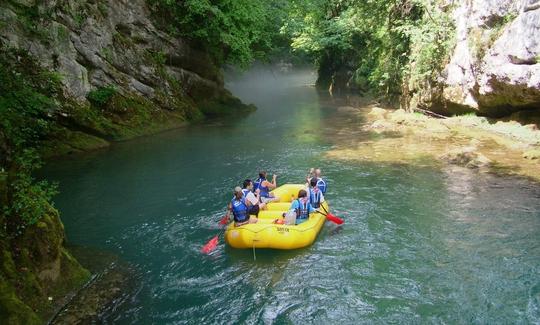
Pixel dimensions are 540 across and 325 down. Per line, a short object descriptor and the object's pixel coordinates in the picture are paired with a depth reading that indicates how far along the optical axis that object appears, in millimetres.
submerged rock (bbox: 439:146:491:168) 14195
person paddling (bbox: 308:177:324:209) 10812
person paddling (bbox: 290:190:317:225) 10445
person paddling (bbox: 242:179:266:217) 10609
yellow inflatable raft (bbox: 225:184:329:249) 9430
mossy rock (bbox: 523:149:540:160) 14078
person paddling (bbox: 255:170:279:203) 11891
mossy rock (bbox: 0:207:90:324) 6605
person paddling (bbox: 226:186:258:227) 10203
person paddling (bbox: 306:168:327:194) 11789
